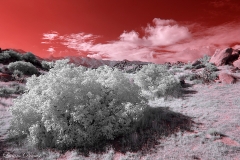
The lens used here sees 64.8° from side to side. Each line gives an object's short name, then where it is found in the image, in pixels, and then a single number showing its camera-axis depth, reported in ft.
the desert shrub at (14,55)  126.77
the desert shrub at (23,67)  99.60
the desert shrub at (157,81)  61.26
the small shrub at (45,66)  134.72
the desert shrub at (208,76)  71.90
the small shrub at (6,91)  64.91
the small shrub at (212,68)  91.98
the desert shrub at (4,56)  115.32
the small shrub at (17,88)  69.14
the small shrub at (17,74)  89.00
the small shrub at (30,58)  132.98
